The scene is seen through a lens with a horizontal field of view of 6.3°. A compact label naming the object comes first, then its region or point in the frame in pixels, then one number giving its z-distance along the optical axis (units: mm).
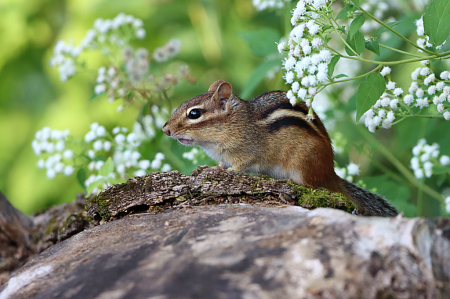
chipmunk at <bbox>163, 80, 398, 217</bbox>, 2761
